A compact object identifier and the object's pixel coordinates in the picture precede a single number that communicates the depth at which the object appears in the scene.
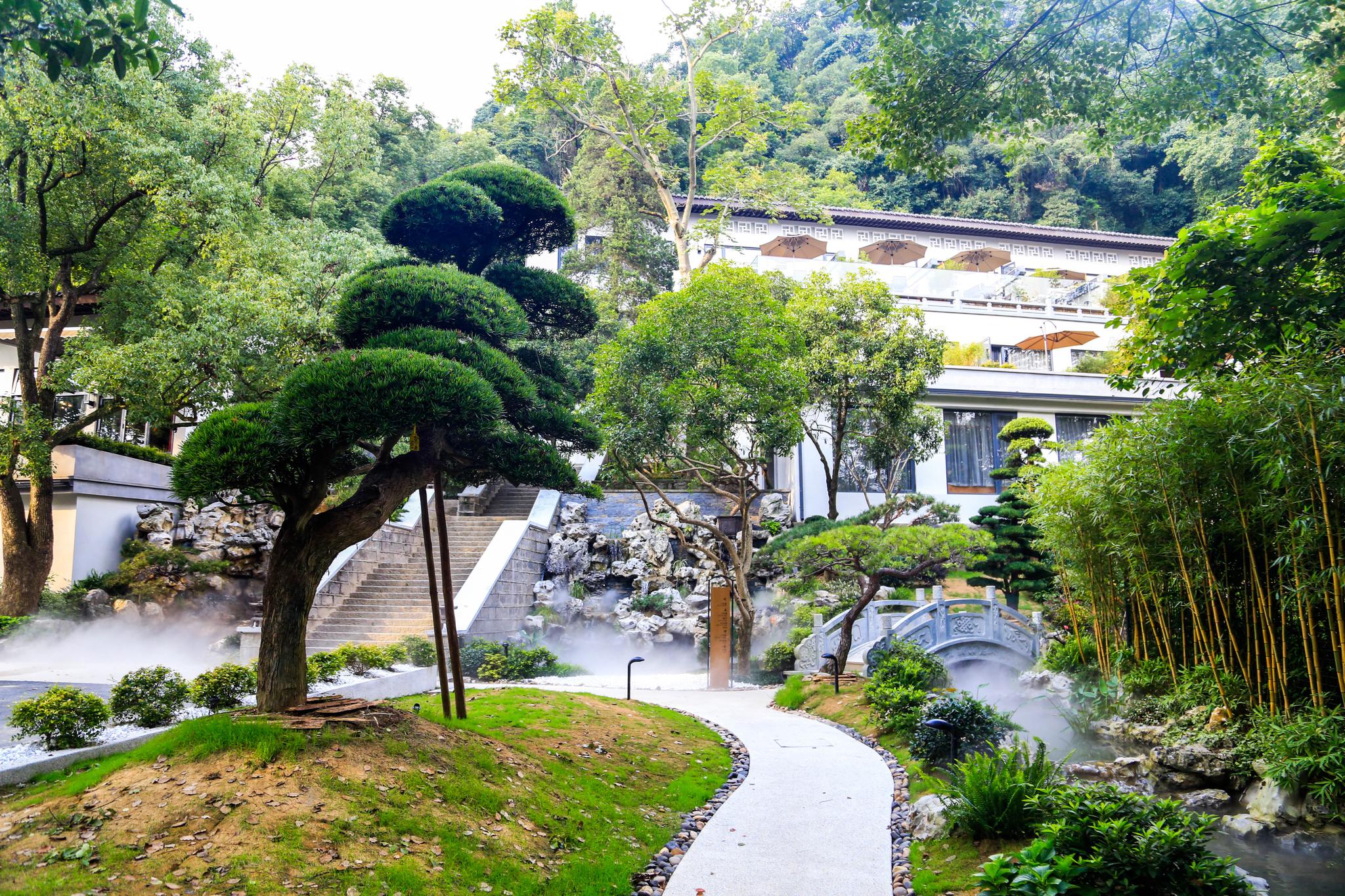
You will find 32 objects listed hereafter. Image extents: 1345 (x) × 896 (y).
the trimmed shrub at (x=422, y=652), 13.06
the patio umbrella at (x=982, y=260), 31.41
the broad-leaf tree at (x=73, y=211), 13.13
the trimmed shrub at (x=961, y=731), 7.61
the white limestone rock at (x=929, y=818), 5.77
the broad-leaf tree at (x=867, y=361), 18.61
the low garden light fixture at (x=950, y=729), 6.71
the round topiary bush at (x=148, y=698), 6.94
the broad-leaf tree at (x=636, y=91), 21.86
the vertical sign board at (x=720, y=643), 13.78
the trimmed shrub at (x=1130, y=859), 3.96
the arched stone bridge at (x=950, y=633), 13.74
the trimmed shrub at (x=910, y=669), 10.34
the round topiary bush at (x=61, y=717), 6.02
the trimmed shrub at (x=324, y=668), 9.63
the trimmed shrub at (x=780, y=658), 14.77
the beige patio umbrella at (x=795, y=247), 30.05
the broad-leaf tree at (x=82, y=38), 3.53
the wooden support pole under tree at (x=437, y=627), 7.05
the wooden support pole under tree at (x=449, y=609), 7.06
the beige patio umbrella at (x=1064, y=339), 26.20
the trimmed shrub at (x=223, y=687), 7.68
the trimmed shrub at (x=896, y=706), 9.22
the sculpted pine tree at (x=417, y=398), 5.96
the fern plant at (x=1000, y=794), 5.28
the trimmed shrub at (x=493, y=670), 13.82
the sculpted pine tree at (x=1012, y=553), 16.70
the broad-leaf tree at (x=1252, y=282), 6.26
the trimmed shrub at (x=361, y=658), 10.80
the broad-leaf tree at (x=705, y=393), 14.08
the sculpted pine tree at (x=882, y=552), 12.02
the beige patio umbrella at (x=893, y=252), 30.84
